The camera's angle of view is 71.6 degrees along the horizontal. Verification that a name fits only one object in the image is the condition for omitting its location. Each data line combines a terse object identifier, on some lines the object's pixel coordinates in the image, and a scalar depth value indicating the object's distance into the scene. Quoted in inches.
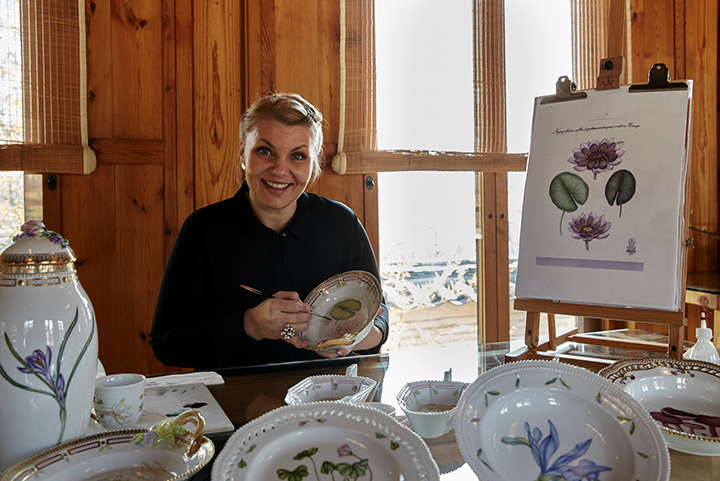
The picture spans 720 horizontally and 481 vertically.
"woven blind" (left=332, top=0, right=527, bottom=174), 90.0
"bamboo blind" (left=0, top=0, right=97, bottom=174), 74.3
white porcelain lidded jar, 25.3
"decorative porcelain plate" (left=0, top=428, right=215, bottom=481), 25.3
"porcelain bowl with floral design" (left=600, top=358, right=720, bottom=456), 34.6
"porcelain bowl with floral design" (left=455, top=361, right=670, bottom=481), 25.4
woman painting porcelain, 60.9
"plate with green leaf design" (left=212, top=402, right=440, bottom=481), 24.8
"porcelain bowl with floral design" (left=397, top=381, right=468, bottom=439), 32.4
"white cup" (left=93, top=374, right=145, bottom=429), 31.2
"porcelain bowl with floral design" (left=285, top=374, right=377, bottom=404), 37.6
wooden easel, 52.0
